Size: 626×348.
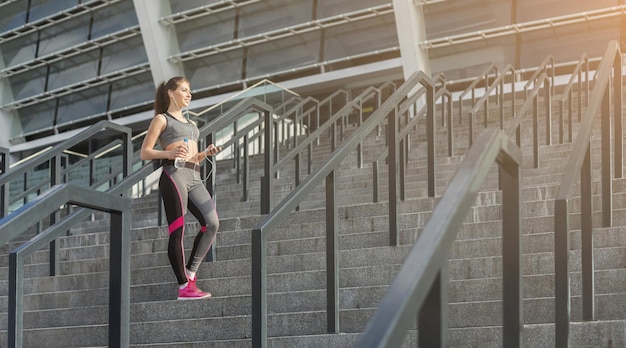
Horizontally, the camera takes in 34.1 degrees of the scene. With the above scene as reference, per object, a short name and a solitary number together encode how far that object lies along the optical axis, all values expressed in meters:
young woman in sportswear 5.46
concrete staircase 4.54
